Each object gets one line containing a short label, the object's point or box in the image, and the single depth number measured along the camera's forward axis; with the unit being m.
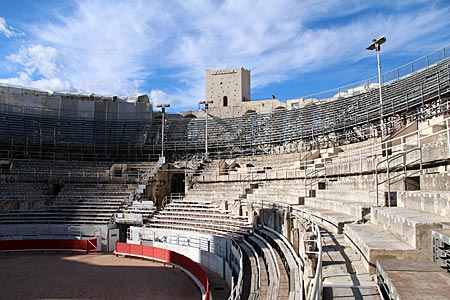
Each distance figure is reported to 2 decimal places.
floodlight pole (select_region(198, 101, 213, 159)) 36.99
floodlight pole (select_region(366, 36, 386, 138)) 18.42
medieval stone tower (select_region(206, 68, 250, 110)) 54.56
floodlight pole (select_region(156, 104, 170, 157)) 36.02
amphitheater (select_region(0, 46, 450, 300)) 5.32
